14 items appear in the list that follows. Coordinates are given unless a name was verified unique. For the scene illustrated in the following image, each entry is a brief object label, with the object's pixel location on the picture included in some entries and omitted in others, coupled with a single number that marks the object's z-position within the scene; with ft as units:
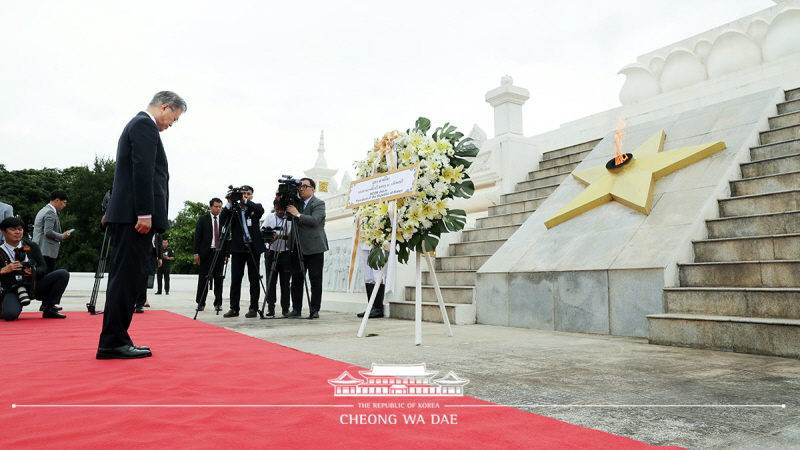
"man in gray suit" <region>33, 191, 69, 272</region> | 23.97
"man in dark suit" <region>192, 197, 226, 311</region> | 27.09
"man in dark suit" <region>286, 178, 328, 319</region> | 22.75
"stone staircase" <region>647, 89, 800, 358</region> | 12.11
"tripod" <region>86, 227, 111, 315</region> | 24.32
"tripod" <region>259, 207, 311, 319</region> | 22.70
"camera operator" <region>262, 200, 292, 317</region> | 23.05
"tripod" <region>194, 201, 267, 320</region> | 23.33
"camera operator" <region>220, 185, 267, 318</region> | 23.82
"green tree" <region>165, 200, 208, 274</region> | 135.64
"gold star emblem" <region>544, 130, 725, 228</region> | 19.51
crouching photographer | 21.31
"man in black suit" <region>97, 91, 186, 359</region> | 11.65
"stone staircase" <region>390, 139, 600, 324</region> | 21.74
